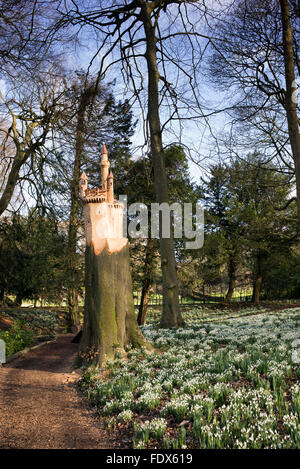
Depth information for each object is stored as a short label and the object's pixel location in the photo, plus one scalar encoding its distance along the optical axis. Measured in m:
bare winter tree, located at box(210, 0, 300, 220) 9.05
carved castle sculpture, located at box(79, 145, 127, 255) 7.61
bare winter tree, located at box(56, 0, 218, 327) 10.77
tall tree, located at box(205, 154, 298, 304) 11.86
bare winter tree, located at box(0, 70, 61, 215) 11.68
